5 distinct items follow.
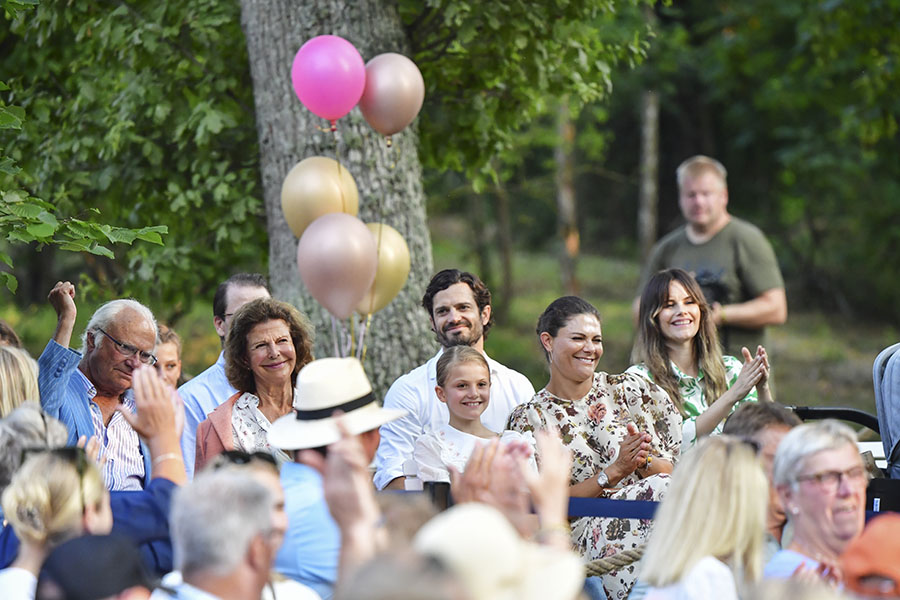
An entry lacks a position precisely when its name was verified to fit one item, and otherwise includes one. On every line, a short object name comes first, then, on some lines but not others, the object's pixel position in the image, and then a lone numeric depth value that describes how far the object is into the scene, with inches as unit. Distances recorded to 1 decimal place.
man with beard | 427.5
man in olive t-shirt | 556.1
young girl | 389.4
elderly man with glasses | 378.6
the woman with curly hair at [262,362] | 396.8
